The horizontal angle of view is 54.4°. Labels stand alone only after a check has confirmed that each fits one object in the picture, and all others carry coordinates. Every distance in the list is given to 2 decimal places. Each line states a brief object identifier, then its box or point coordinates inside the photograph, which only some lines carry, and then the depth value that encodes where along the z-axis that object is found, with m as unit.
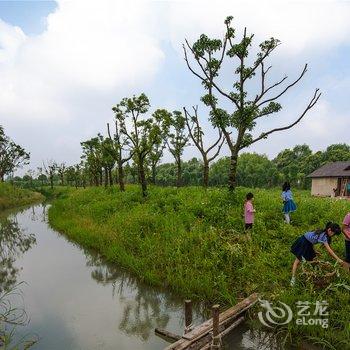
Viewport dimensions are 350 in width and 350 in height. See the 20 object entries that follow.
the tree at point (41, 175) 89.24
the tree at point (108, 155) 35.19
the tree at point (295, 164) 72.19
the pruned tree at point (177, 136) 34.96
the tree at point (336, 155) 67.82
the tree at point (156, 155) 42.21
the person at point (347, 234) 9.62
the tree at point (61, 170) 81.19
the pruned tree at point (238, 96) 17.34
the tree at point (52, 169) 76.54
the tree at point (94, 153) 44.44
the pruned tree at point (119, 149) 33.22
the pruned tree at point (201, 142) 28.70
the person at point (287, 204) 14.44
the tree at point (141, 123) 28.78
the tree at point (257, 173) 77.19
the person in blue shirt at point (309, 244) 8.98
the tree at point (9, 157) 60.81
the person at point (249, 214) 13.05
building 39.66
